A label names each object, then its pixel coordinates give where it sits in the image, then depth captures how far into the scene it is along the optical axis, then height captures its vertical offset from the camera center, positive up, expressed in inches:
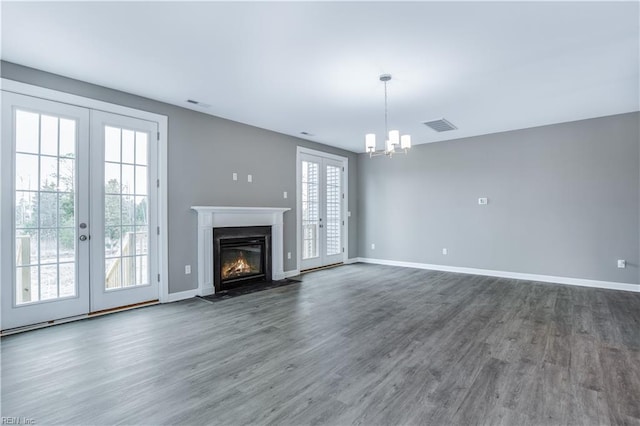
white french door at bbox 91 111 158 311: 150.2 +3.0
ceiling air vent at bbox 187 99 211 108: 171.6 +62.7
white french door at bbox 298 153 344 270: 260.7 +5.9
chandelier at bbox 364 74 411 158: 143.1 +37.0
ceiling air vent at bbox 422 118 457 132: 206.8 +62.0
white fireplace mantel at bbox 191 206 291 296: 187.2 -4.9
